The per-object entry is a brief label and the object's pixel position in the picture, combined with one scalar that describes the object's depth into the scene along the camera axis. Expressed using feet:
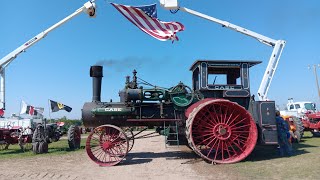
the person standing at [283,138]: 23.41
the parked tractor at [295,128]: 33.26
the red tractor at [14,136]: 34.51
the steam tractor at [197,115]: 22.13
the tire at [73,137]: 33.85
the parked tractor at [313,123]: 40.49
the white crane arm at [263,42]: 28.66
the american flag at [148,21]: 29.96
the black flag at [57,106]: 56.74
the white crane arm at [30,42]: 39.35
